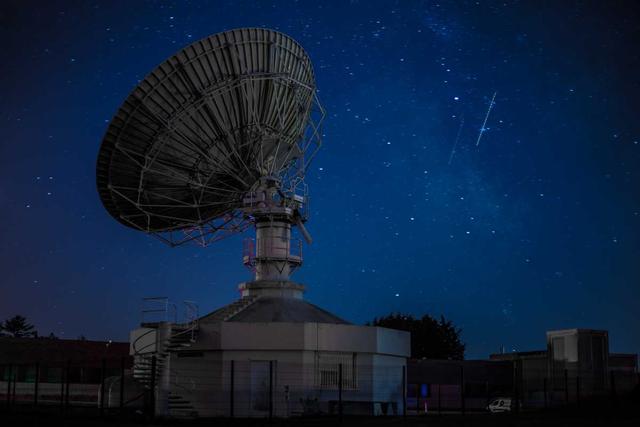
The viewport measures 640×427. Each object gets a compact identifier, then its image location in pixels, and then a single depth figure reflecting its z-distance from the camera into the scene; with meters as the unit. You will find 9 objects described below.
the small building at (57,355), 58.41
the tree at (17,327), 101.31
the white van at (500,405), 46.06
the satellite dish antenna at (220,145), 32.97
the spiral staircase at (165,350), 32.56
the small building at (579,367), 43.95
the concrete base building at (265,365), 32.81
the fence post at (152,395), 20.18
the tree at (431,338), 84.19
